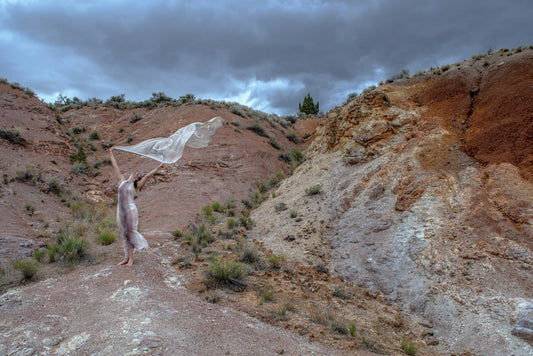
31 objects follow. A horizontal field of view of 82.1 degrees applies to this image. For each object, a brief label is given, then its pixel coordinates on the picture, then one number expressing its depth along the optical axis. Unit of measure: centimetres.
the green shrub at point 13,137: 1484
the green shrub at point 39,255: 656
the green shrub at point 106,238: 762
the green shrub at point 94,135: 2148
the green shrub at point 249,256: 742
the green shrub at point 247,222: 1035
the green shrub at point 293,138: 2497
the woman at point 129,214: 601
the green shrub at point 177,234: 906
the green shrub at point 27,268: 557
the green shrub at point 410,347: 431
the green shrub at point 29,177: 1204
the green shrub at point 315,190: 1039
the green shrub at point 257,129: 2227
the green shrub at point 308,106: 4053
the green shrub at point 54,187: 1271
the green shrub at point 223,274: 606
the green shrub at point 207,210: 1187
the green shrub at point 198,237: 820
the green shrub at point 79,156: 1691
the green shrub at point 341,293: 591
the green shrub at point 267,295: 561
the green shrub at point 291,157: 1974
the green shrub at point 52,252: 651
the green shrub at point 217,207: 1254
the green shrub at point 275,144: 2138
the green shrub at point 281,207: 1056
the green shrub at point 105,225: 863
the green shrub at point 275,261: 729
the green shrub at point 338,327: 469
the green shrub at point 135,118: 2367
